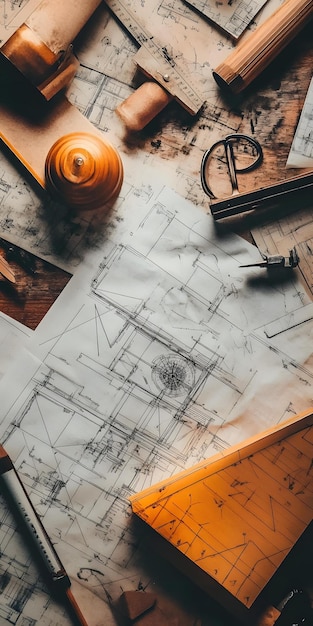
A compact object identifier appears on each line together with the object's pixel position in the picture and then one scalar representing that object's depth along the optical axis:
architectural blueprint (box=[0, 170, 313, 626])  1.13
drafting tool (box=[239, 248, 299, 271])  1.12
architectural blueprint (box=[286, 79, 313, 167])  1.14
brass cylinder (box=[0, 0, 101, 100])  1.04
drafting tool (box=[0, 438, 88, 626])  1.10
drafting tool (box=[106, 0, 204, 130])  1.11
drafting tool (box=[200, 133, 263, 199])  1.14
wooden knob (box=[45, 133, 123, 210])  1.05
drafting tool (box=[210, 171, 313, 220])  1.10
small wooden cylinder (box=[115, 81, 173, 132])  1.10
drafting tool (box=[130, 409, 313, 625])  1.05
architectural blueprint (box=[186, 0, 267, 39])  1.13
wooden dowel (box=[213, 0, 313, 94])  1.09
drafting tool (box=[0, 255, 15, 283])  1.12
